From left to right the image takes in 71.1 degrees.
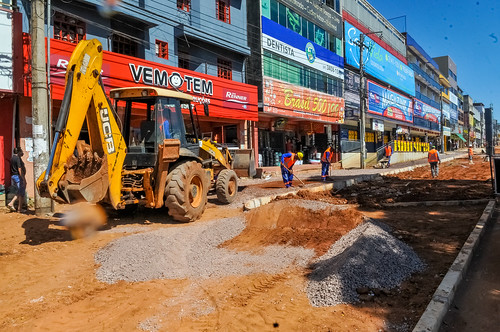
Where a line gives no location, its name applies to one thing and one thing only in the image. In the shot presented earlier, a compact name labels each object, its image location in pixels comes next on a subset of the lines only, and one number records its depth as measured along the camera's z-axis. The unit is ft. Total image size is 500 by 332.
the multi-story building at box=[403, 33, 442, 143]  165.93
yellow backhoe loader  19.02
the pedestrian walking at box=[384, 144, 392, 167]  87.56
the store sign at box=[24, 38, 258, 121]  36.58
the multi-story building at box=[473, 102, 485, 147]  384.92
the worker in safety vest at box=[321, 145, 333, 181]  50.36
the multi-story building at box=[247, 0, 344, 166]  67.82
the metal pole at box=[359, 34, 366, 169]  82.41
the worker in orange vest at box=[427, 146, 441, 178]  57.52
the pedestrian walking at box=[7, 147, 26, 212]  30.30
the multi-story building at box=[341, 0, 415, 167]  101.50
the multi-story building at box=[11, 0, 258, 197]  37.06
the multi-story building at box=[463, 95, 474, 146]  314.18
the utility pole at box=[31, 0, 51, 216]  27.71
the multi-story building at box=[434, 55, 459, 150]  244.01
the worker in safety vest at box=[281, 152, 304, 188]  42.45
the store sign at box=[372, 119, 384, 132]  115.55
